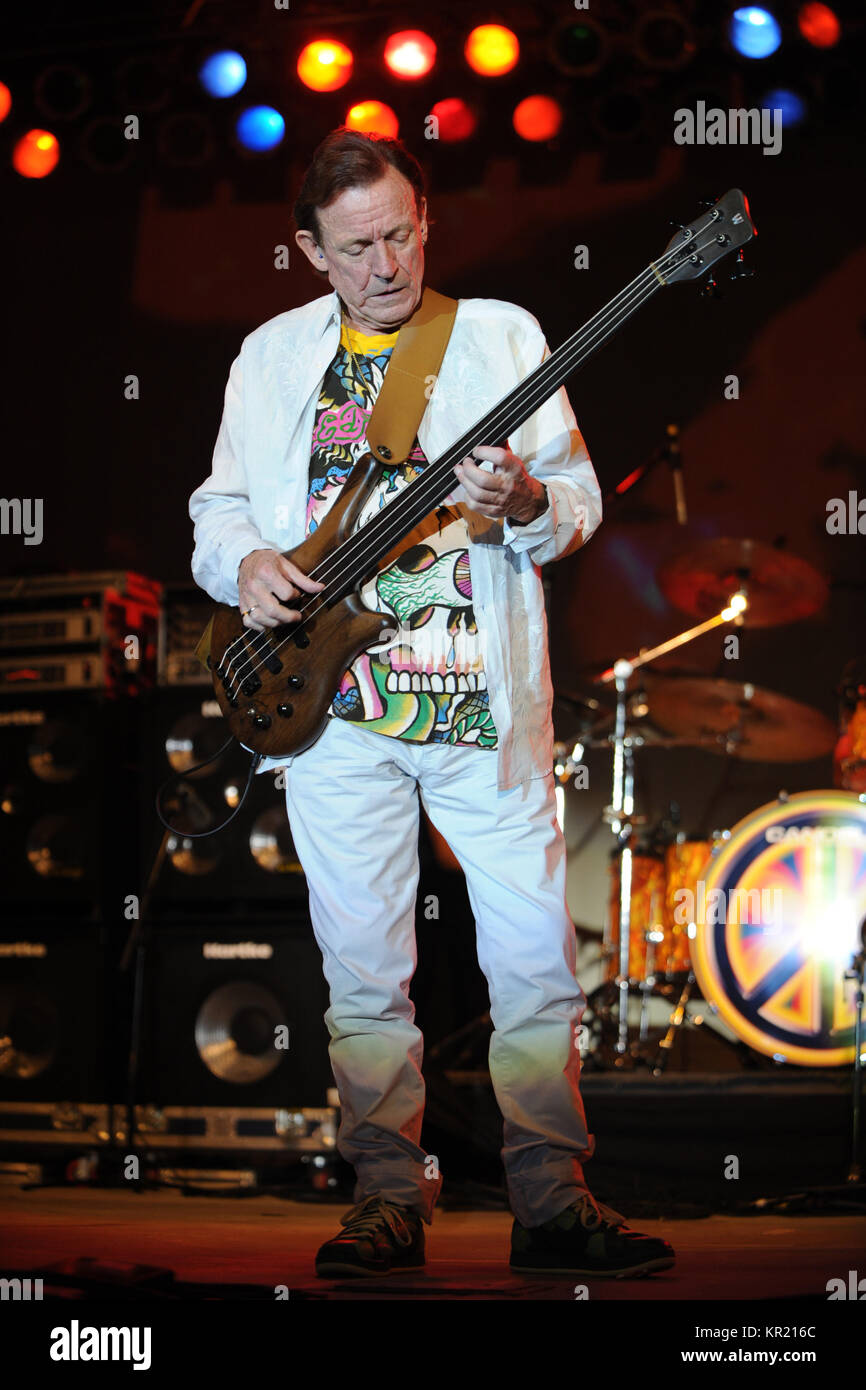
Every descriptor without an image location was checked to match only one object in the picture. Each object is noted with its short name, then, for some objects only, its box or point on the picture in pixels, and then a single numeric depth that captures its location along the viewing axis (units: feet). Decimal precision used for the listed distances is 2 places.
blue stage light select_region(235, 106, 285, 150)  14.98
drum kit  13.17
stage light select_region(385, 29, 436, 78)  14.30
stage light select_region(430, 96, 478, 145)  15.33
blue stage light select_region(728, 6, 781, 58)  14.03
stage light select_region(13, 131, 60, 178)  14.57
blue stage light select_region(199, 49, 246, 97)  14.26
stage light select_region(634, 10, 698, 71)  14.19
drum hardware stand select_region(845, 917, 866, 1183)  11.12
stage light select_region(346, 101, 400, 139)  14.07
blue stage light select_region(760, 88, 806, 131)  14.88
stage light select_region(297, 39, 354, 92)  14.44
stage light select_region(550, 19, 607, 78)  14.26
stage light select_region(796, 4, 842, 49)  13.92
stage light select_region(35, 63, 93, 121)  14.48
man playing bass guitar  7.36
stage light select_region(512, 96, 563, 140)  15.42
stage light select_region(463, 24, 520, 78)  14.43
